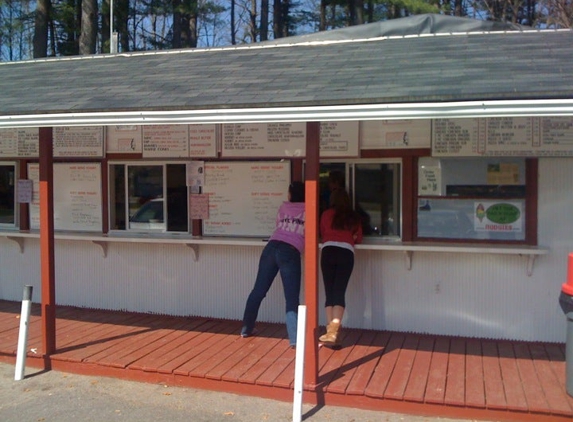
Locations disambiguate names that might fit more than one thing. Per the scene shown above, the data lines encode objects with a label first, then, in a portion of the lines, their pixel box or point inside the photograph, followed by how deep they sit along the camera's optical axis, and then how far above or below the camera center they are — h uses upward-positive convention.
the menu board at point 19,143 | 8.32 +0.52
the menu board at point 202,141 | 7.49 +0.48
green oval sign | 6.62 -0.32
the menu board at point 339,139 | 6.96 +0.47
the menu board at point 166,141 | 7.62 +0.50
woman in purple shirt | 6.38 -0.74
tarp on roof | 7.94 +1.90
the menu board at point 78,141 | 8.00 +0.51
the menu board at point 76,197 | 8.09 -0.18
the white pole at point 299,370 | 4.98 -1.44
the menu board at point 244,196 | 7.35 -0.15
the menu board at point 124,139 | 7.83 +0.53
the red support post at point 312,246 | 5.32 -0.53
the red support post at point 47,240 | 6.25 -0.55
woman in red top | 6.46 -0.68
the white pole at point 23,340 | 6.00 -1.45
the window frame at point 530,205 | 6.55 -0.23
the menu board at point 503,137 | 6.38 +0.45
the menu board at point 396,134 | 6.77 +0.51
